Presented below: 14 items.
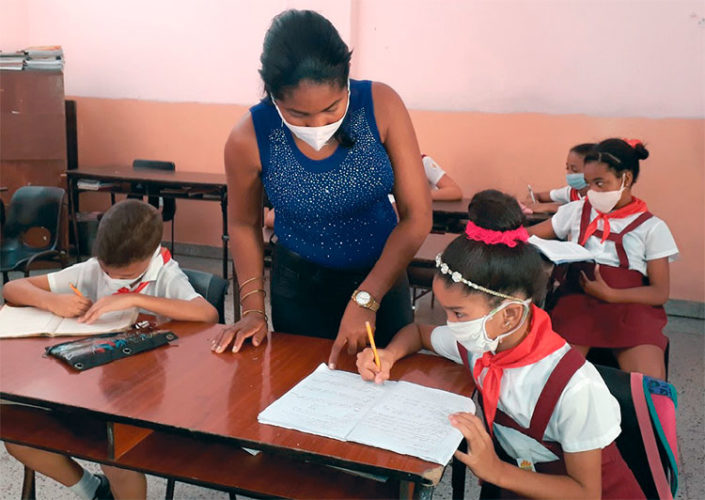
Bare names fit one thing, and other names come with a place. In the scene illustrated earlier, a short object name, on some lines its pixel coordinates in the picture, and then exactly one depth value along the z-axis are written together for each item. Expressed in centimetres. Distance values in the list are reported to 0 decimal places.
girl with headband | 112
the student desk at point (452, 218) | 368
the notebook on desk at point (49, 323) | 145
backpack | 121
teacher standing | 139
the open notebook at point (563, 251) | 215
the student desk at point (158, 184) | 445
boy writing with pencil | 156
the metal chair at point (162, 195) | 470
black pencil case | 130
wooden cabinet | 477
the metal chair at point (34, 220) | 362
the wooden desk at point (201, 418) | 102
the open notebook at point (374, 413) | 102
